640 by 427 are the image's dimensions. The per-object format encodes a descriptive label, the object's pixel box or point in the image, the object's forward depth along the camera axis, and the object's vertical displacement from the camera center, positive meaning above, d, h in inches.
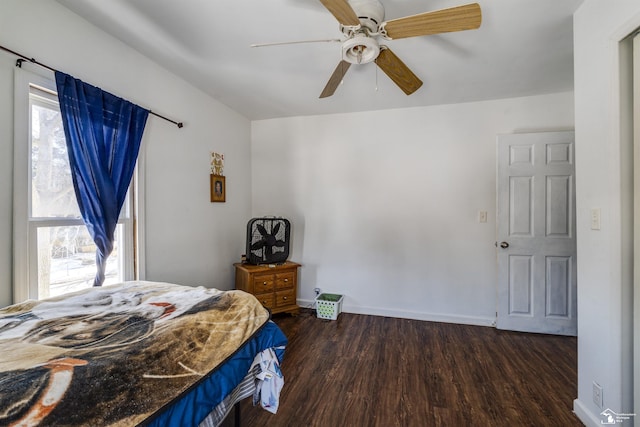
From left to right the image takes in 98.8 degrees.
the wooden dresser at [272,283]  115.4 -31.6
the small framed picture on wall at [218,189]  114.4 +9.7
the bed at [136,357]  27.3 -18.3
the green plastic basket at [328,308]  122.1 -43.7
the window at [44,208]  57.1 +0.8
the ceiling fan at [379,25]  47.9 +34.9
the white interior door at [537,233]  103.8 -9.1
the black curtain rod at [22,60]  54.4 +31.8
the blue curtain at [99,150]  63.9 +15.6
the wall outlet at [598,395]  56.2 -38.7
